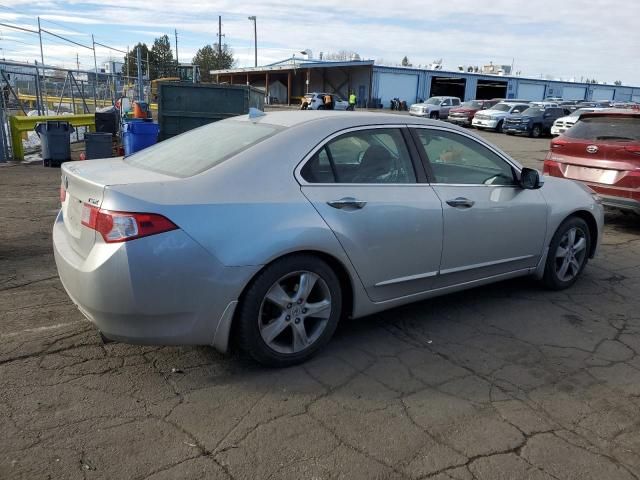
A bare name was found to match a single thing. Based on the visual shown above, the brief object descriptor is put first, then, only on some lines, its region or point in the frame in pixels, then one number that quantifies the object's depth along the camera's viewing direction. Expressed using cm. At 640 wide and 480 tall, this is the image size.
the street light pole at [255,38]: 7744
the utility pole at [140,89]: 2303
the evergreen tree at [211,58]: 9431
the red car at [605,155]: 703
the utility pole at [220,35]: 8058
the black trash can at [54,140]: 1163
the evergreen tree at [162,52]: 9221
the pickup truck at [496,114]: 2962
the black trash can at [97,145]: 1133
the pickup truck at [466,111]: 3297
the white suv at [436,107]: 3459
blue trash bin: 1045
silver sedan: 292
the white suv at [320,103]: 3344
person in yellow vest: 4003
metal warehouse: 5103
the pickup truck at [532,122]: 2780
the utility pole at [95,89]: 1891
